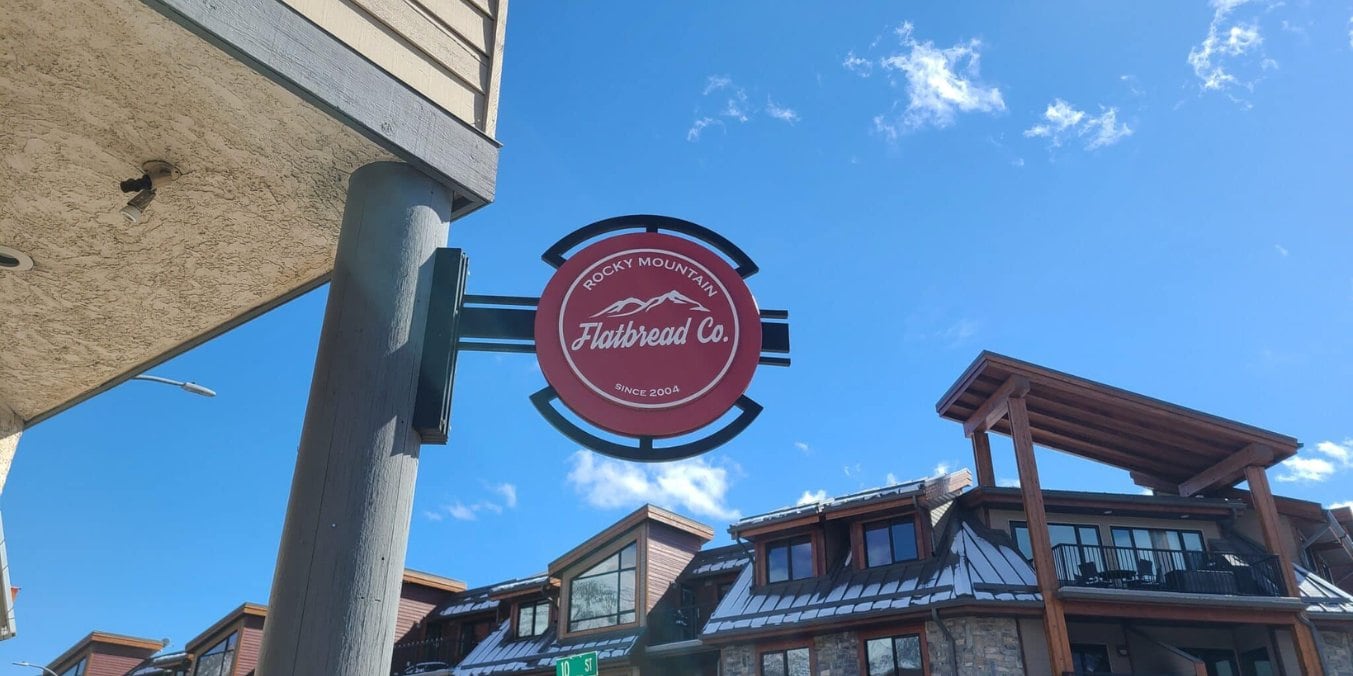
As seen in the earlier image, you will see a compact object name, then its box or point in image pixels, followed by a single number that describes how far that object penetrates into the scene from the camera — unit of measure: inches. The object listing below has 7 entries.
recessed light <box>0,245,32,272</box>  189.5
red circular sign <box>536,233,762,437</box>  151.9
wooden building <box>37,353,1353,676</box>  769.6
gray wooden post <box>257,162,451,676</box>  121.8
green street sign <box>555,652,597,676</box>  561.7
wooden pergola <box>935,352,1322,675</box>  831.7
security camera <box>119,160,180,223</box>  163.5
